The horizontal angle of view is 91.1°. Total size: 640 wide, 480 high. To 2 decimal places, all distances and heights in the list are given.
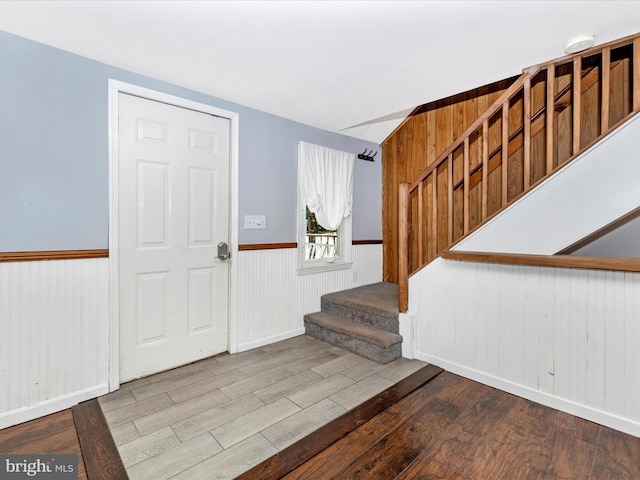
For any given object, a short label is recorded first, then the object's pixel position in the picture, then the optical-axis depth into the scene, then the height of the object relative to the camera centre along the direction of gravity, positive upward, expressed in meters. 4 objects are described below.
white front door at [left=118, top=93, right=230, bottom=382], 2.41 +0.02
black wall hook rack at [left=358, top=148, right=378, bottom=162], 4.13 +1.08
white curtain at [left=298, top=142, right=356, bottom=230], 3.48 +0.65
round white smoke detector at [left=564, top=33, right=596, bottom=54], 1.91 +1.22
